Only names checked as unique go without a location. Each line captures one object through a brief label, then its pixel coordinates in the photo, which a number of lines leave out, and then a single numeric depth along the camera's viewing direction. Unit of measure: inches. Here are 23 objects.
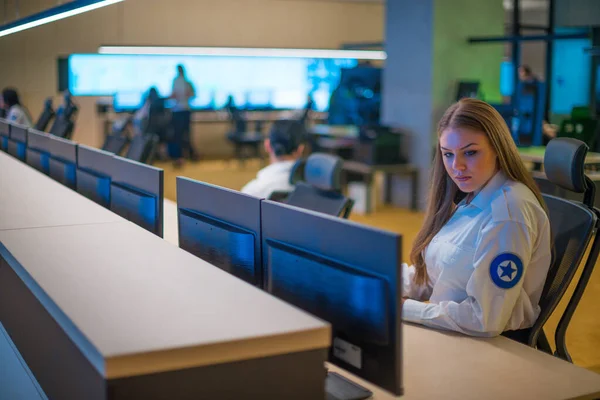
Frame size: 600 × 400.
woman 76.9
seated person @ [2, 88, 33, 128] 321.1
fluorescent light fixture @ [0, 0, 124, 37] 124.5
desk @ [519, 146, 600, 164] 235.3
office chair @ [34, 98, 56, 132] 321.1
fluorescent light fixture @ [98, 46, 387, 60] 527.6
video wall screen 521.3
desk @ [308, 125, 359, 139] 342.3
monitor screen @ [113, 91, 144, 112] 506.9
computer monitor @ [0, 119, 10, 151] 232.2
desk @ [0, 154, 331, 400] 43.9
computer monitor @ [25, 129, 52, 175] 163.9
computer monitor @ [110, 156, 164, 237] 89.7
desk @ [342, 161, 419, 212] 310.7
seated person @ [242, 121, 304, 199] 170.6
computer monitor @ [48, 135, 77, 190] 136.5
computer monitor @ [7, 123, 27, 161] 199.0
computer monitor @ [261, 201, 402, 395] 50.8
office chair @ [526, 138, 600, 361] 87.4
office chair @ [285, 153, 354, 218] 130.4
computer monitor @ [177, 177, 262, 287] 67.1
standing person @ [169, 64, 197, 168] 492.4
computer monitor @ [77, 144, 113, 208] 112.0
